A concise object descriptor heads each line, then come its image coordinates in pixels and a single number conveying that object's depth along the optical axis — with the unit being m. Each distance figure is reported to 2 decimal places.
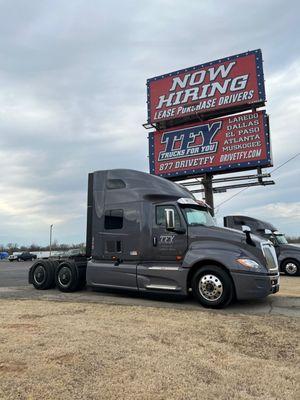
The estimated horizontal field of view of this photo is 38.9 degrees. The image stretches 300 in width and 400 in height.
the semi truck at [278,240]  18.47
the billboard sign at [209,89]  23.59
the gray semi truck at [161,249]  9.10
